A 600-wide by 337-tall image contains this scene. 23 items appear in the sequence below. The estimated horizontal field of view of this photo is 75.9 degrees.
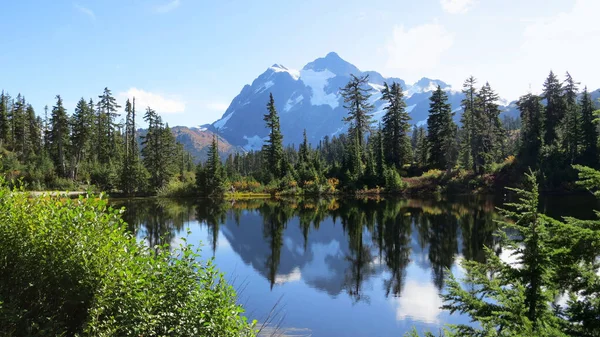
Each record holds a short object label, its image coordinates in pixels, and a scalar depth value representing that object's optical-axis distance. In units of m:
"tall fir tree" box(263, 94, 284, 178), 57.72
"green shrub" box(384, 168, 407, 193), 48.51
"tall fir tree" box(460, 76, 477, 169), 50.37
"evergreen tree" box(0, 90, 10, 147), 62.88
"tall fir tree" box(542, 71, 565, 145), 50.62
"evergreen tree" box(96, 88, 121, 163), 63.92
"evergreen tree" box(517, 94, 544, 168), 48.50
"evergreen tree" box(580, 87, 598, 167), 44.75
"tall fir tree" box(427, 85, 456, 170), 53.69
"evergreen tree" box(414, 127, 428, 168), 57.58
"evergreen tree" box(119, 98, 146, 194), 49.47
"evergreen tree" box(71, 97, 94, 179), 54.09
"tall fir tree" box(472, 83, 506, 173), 49.78
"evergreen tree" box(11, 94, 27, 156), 63.31
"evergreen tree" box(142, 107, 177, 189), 52.47
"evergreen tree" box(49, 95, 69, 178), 52.69
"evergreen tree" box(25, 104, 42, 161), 64.62
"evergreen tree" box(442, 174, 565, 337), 5.04
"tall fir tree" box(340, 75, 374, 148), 56.41
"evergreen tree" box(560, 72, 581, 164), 46.47
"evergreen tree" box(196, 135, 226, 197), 50.97
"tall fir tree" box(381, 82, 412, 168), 57.03
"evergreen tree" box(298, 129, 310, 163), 59.23
